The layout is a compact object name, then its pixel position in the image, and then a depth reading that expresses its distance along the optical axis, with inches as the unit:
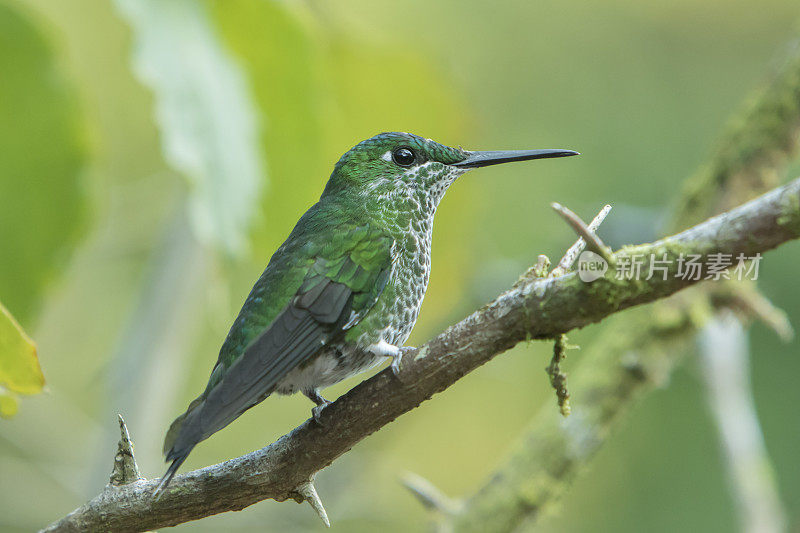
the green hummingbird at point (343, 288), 193.8
